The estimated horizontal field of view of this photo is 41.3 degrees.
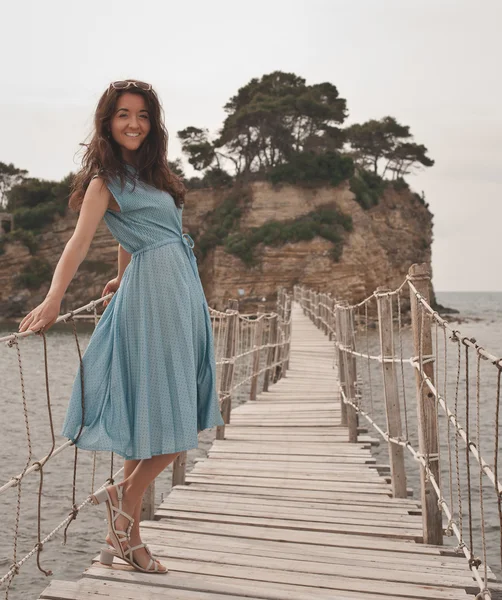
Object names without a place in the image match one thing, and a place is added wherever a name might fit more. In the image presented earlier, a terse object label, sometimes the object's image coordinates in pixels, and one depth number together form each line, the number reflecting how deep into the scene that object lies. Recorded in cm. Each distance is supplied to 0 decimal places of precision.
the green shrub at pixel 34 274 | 4103
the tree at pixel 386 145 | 4456
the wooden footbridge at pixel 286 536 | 243
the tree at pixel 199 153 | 4246
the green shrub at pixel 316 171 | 3884
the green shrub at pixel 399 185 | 4184
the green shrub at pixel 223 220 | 3875
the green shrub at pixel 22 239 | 4184
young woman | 236
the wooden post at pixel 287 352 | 1184
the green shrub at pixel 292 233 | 3638
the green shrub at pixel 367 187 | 3922
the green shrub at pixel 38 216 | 4406
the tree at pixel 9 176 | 5519
